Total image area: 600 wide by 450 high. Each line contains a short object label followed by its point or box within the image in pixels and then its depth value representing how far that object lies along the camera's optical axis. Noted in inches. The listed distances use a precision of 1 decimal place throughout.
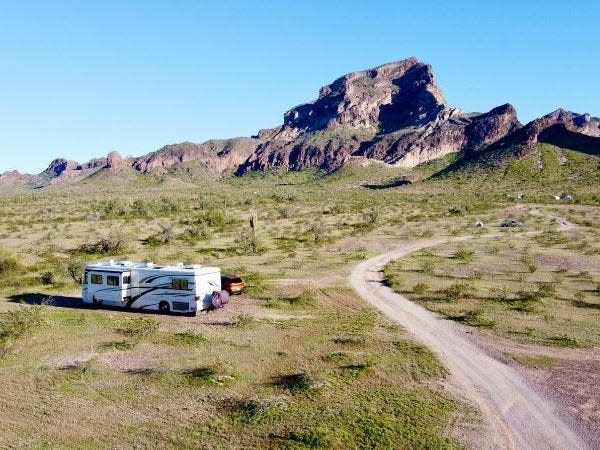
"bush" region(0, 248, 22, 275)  1521.9
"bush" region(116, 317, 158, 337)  939.8
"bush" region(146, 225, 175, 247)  2180.1
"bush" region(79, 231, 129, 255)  1953.7
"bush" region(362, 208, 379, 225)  2943.4
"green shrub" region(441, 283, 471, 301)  1209.3
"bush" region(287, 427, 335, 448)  547.8
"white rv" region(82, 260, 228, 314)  1058.7
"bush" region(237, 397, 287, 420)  616.1
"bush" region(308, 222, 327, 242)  2300.7
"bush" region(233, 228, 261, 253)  1975.9
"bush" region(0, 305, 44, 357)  884.6
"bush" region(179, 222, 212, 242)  2338.8
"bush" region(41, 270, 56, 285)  1398.9
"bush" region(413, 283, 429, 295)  1276.3
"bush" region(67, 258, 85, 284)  1421.0
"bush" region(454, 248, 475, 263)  1755.7
